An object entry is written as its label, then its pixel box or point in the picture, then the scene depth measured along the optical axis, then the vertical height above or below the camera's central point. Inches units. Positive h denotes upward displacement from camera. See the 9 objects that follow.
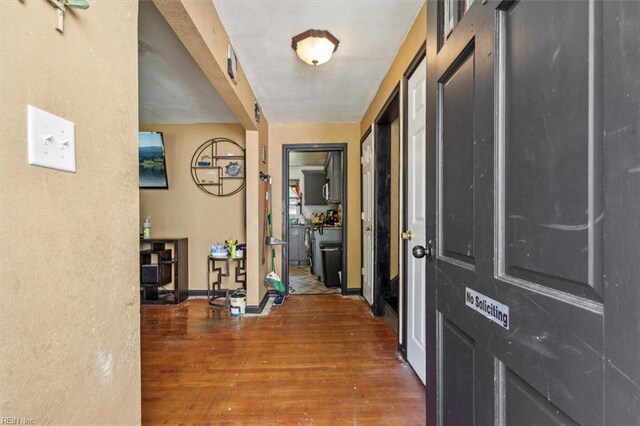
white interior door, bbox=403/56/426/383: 72.1 -1.7
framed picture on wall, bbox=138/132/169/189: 149.8 +25.7
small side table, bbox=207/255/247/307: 143.3 -31.5
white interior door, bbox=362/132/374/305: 130.0 -3.6
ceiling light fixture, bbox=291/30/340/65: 76.9 +44.9
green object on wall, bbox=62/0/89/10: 26.0 +18.8
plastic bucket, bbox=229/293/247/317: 123.1 -40.3
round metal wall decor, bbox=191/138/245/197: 152.9 +23.1
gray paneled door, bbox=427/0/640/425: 17.2 -0.2
